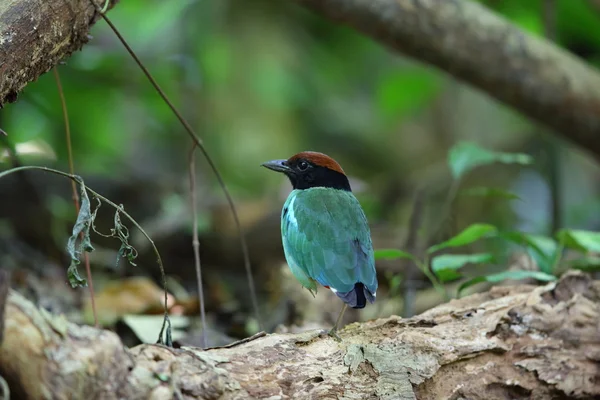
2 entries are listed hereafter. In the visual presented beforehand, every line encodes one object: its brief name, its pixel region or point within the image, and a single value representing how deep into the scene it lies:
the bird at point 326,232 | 5.70
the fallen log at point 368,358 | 3.53
